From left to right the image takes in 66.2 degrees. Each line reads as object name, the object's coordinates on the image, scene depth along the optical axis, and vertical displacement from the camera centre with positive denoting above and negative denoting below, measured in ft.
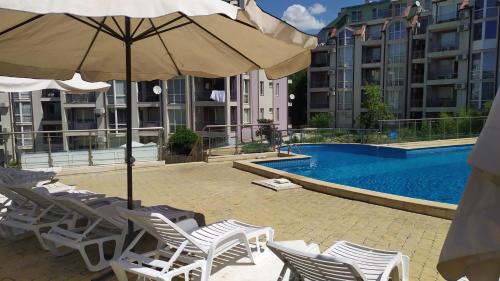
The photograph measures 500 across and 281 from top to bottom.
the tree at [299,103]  164.35 +4.71
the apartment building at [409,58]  108.58 +18.09
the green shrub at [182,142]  69.41 -4.98
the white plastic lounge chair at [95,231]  11.68 -3.79
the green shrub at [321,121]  126.80 -2.45
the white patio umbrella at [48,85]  20.21 +1.72
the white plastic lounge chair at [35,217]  13.32 -3.72
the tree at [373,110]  111.24 +0.96
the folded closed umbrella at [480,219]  3.75 -1.10
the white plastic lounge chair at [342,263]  7.75 -3.57
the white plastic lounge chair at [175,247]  9.48 -3.56
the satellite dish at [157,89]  100.53 +6.88
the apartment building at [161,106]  113.29 +2.89
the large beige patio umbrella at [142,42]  8.08 +2.40
